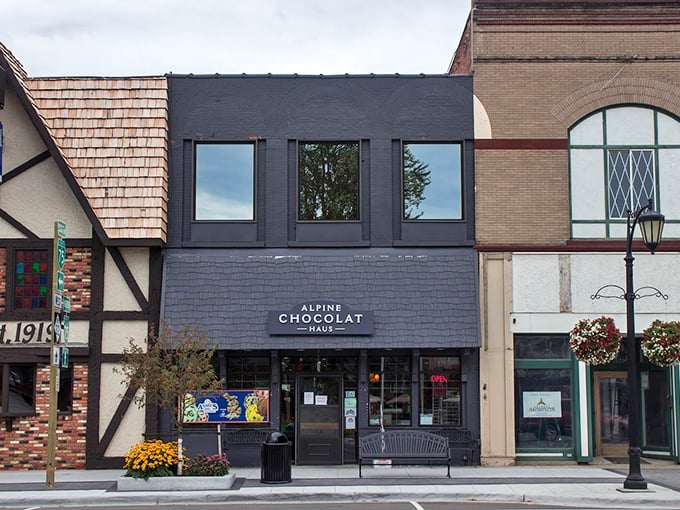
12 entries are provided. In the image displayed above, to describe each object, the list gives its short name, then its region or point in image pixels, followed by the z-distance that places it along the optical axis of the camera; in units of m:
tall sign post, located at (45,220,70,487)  16.67
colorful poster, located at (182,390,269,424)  19.61
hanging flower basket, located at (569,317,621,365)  17.38
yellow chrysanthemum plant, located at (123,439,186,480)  16.38
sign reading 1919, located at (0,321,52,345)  19.55
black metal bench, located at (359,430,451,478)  18.06
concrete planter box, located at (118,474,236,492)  16.23
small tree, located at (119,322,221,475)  16.73
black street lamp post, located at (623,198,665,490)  16.05
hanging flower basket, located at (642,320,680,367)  17.38
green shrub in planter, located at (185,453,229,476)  16.66
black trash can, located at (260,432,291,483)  17.00
